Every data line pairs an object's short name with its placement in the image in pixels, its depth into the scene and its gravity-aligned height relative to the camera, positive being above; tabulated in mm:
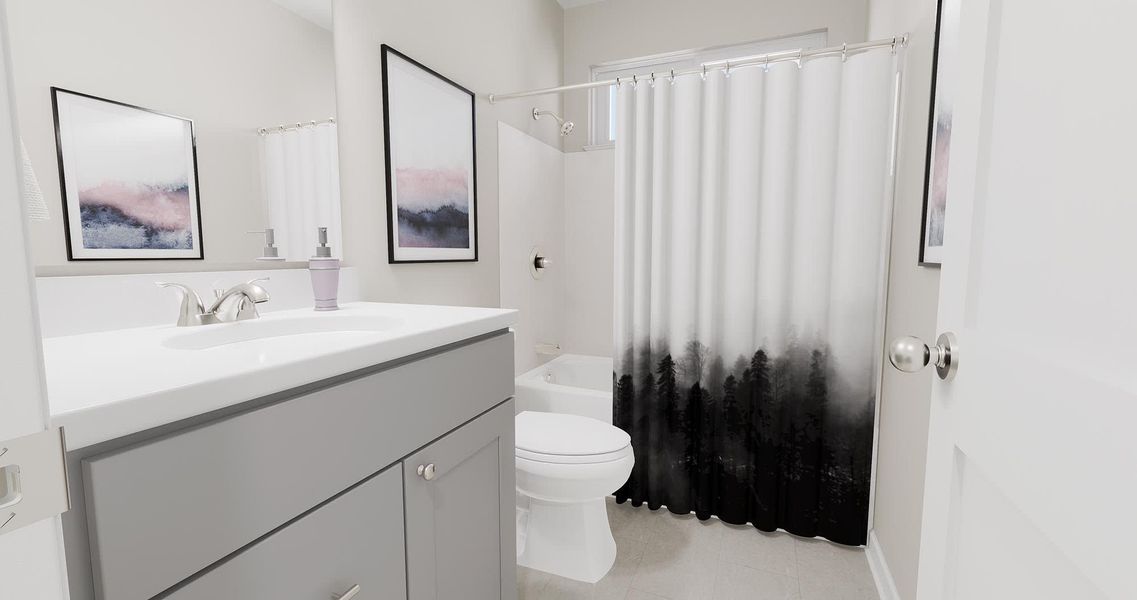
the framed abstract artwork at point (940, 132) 1184 +316
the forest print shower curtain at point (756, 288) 1732 -114
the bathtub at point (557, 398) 2127 -616
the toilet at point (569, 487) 1538 -727
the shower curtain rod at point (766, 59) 1634 +712
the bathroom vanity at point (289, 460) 484 -264
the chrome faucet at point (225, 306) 977 -100
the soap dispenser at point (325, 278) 1215 -53
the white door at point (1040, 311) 392 -53
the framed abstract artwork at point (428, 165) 1559 +320
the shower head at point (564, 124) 2381 +646
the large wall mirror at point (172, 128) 819 +255
